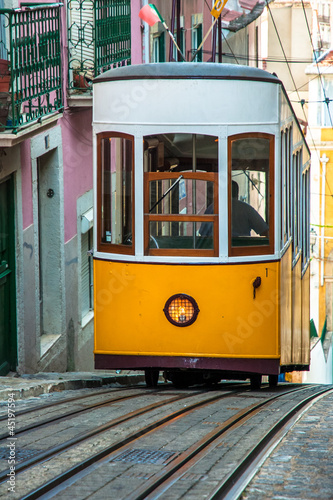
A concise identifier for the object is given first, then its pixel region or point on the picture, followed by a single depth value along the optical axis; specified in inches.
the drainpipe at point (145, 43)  1330.0
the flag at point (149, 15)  874.2
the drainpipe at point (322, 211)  2507.4
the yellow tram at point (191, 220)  632.4
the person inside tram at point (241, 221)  634.2
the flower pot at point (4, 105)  680.4
